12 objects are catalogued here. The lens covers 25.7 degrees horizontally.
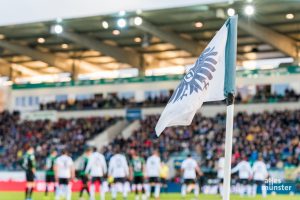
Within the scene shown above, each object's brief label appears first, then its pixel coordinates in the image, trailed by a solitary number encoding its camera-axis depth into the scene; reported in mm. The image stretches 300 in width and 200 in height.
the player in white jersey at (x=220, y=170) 28552
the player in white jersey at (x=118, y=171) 23312
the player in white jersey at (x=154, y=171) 24500
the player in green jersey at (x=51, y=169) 24231
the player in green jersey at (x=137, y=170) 24000
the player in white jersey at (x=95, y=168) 22672
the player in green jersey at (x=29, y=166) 22391
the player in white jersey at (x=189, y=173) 25531
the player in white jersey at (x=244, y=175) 28073
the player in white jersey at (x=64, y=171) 22703
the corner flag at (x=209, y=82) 6762
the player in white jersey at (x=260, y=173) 27125
